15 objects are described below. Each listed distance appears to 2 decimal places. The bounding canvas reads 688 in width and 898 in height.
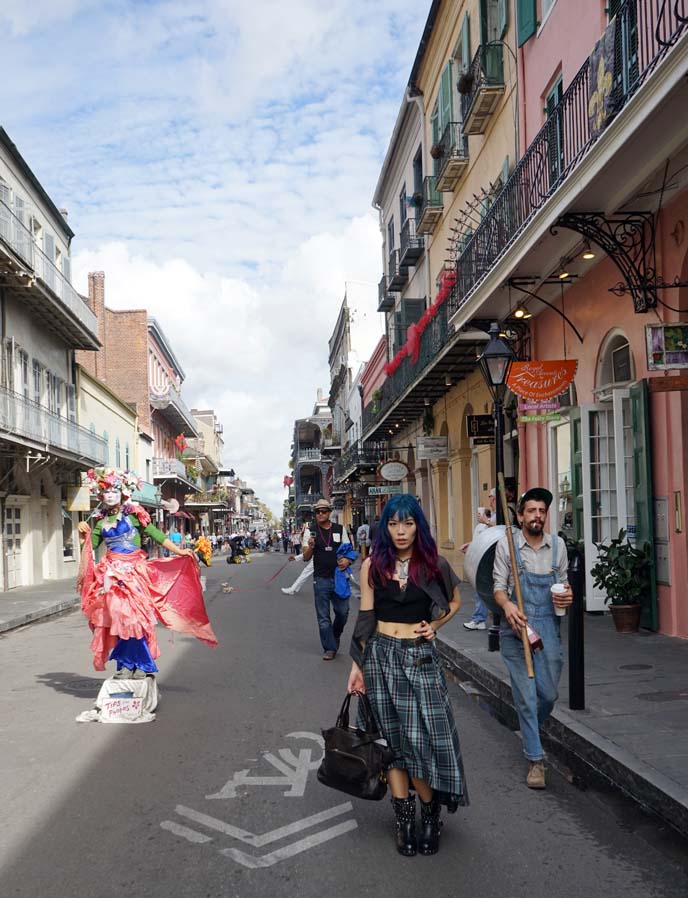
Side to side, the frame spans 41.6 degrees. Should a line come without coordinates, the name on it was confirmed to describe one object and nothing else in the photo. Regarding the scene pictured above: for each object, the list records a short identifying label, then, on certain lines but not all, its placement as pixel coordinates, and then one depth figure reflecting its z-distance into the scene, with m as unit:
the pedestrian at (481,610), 11.90
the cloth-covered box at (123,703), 6.96
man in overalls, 5.12
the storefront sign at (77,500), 29.80
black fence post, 5.83
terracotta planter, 10.23
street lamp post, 9.56
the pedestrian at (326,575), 10.11
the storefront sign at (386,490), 28.09
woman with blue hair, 4.11
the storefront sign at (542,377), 11.70
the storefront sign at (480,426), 14.80
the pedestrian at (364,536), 25.01
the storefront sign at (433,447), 21.28
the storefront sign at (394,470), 25.52
